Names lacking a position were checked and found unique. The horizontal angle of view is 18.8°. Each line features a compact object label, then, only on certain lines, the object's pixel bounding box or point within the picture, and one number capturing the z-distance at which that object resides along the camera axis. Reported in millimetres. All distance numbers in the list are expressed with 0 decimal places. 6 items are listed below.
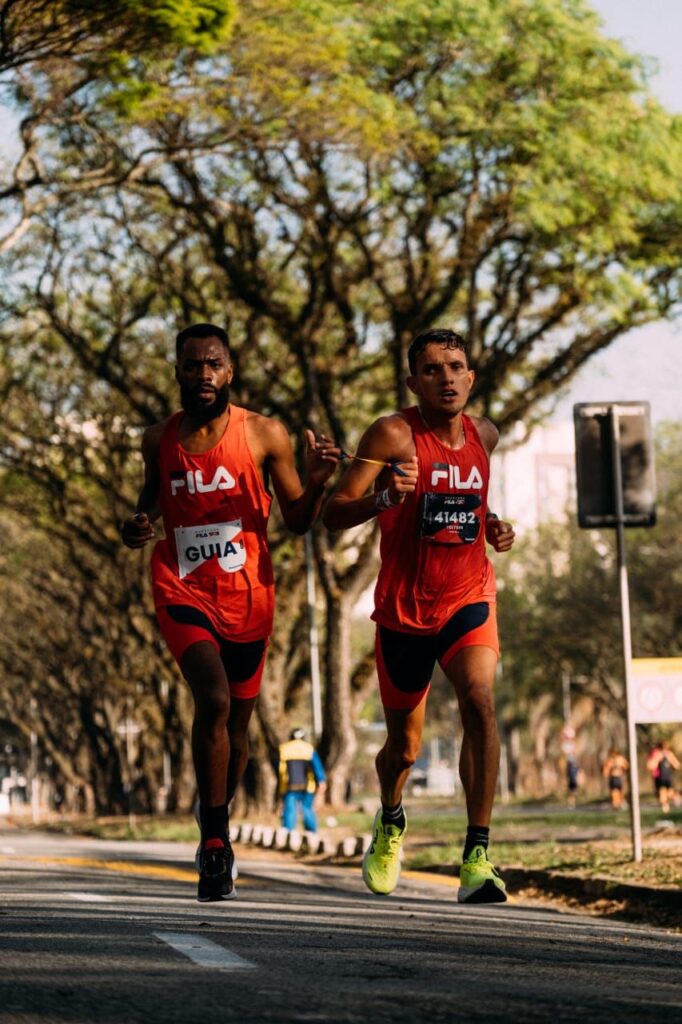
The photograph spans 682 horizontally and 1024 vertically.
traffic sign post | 14531
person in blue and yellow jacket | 26328
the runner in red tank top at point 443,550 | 8344
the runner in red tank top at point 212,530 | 8406
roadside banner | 14833
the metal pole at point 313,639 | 37531
